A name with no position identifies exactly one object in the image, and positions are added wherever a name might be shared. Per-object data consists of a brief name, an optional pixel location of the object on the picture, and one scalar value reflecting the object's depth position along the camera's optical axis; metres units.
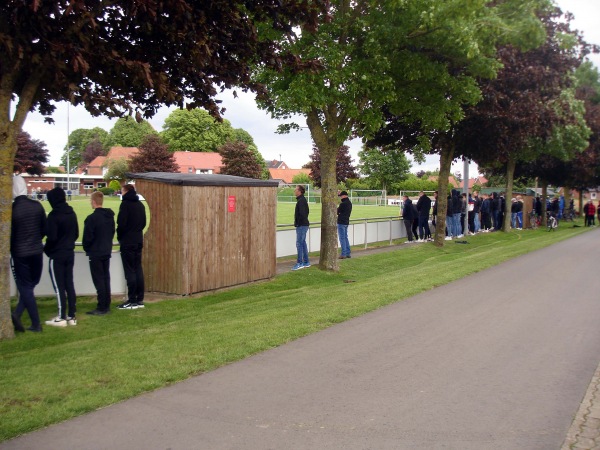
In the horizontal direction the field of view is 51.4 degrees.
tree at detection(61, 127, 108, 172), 131.50
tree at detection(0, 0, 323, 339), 6.98
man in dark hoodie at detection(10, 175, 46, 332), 8.26
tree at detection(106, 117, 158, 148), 113.19
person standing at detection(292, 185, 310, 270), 15.12
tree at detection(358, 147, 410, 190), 83.91
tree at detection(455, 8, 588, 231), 21.44
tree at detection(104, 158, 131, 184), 82.25
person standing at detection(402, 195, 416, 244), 23.10
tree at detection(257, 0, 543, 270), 12.77
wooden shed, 10.90
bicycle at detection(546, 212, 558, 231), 33.84
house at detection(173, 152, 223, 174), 93.62
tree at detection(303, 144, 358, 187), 83.23
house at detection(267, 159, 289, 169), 174.00
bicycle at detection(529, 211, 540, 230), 35.98
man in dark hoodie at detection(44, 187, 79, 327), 8.83
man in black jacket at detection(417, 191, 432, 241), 23.12
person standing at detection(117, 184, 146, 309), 10.11
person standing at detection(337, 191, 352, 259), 17.78
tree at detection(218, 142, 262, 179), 76.94
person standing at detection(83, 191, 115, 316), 9.64
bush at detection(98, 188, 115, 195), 69.36
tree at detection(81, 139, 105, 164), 125.25
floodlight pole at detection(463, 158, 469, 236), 25.53
